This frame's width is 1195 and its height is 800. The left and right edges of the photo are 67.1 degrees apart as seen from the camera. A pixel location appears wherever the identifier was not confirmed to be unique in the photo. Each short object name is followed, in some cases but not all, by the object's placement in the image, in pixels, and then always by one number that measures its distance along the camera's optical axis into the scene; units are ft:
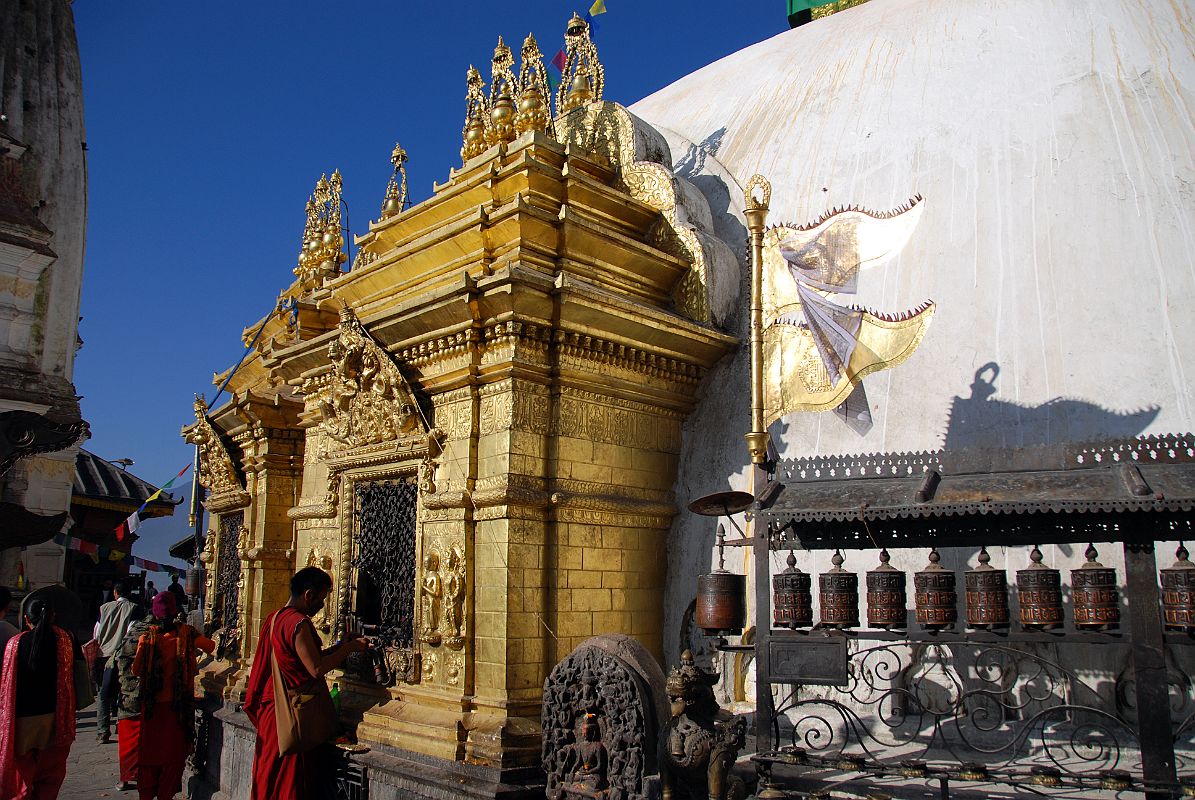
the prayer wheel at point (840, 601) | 15.90
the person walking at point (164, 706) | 24.90
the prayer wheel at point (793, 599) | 16.20
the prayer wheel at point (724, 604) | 17.43
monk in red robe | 18.40
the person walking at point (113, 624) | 39.19
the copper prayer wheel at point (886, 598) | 15.61
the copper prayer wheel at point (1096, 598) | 13.99
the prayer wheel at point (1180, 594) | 13.51
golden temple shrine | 19.88
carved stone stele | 15.57
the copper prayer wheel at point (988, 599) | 14.62
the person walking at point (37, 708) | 19.31
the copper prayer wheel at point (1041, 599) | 14.33
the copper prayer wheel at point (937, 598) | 15.21
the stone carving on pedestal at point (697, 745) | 14.40
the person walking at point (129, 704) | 25.43
